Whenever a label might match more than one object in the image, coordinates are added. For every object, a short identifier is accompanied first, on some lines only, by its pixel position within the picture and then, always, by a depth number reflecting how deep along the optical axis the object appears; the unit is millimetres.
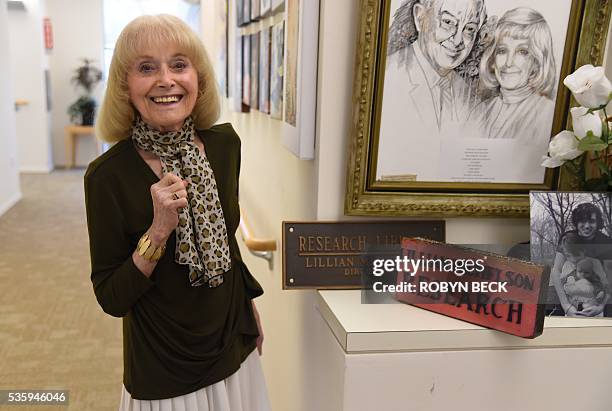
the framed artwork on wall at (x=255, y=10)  2310
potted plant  9414
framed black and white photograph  1367
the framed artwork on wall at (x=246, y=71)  2649
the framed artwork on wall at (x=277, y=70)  1870
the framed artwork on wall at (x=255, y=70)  2423
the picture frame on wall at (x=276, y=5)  1872
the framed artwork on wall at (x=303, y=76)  1381
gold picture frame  1336
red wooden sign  1219
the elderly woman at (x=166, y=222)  1276
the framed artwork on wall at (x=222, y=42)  3525
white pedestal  1227
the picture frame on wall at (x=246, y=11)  2558
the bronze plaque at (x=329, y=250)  1427
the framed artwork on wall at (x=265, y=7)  2084
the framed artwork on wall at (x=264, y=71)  2162
